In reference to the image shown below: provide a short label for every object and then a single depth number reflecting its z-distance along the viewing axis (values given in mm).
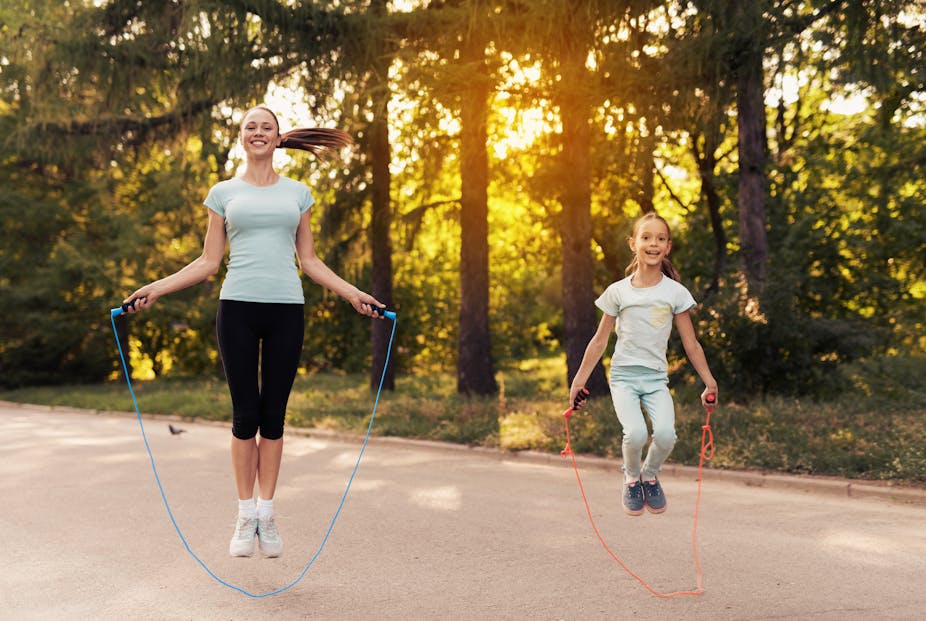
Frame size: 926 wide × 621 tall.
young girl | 5340
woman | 4855
